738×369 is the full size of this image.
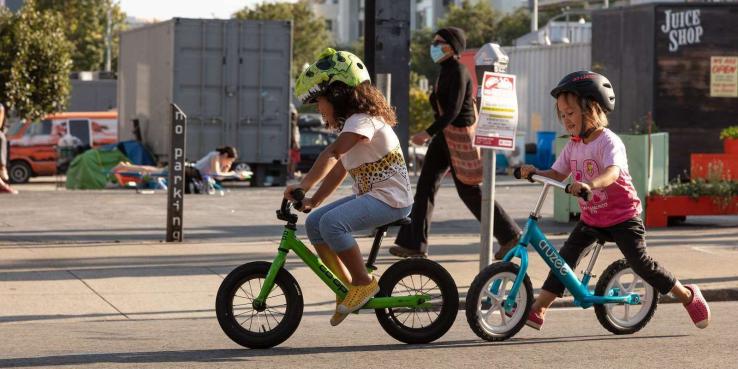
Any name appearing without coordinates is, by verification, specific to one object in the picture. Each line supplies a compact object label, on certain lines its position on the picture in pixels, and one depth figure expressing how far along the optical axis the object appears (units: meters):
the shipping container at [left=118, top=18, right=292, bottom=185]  26.44
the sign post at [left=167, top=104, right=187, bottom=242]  13.73
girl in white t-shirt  7.96
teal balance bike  8.16
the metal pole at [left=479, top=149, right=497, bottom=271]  10.47
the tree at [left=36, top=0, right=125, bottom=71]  53.16
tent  25.55
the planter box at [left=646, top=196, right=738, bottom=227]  15.95
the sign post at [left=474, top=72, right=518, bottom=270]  10.27
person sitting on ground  22.33
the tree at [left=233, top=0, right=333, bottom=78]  73.75
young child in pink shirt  8.20
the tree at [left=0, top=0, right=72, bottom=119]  33.06
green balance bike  7.92
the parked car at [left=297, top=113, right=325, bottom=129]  40.42
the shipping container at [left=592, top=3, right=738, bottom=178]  24.83
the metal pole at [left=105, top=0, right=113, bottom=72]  60.62
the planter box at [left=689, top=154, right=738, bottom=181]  17.00
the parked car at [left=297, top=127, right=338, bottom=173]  33.41
